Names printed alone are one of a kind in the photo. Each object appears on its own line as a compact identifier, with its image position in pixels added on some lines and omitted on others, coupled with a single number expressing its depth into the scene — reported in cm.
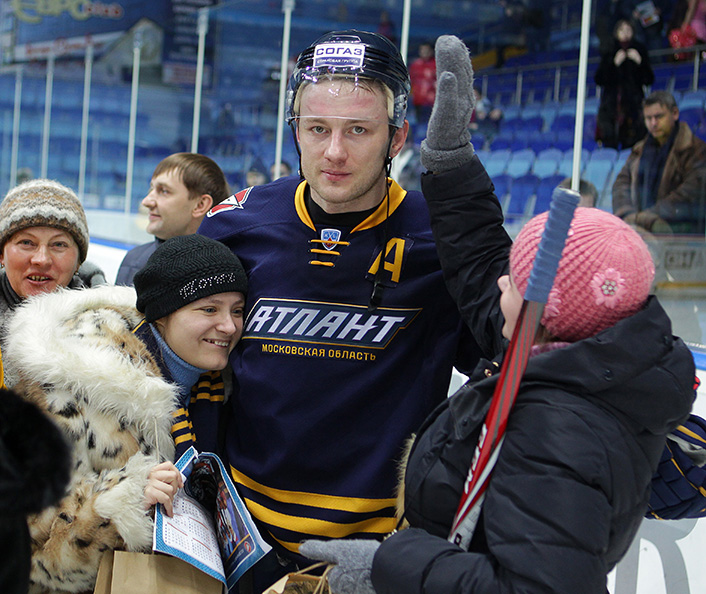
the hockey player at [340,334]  150
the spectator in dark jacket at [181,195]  320
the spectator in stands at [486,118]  381
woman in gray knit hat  204
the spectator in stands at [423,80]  354
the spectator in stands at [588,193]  249
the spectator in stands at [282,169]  459
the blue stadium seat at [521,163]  330
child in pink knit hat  90
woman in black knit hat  133
